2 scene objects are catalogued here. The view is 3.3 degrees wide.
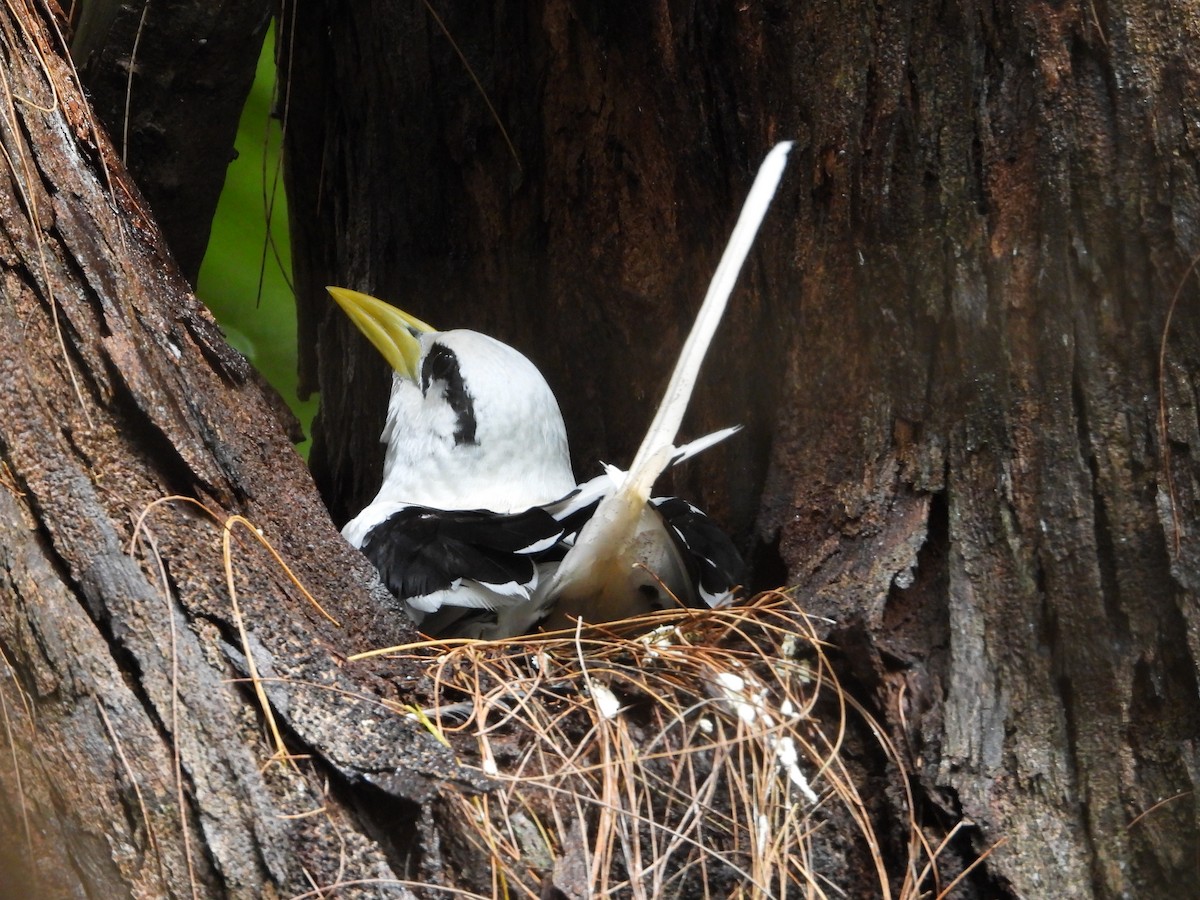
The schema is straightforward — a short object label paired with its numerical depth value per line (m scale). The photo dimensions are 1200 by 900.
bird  8.07
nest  7.97
